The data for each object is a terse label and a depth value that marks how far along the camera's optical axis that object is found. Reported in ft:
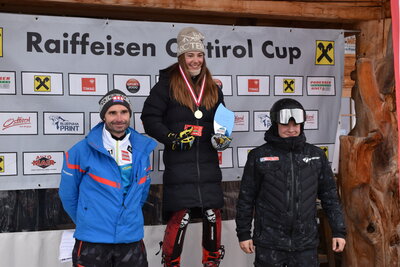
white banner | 13.16
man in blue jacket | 10.48
